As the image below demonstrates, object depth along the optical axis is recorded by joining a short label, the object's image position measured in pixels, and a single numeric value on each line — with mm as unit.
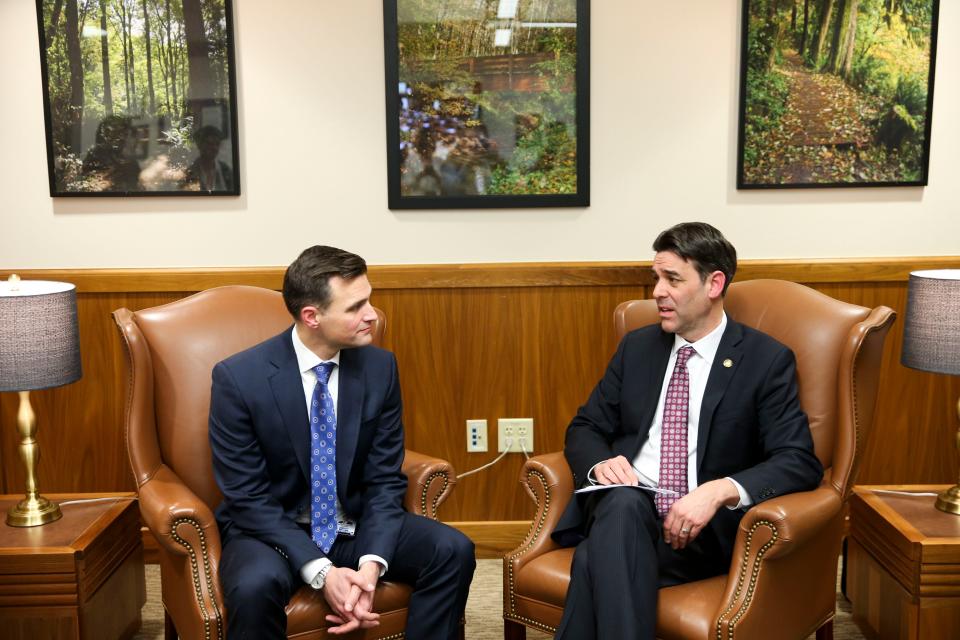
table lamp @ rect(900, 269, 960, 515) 2715
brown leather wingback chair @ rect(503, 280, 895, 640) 2291
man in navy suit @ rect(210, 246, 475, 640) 2395
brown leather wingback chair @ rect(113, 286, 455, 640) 2344
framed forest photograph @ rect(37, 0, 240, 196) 3393
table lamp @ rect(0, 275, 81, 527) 2646
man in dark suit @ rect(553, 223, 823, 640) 2363
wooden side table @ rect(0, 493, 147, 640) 2580
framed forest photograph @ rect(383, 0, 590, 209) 3418
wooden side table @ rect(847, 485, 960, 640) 2568
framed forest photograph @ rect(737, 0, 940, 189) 3439
